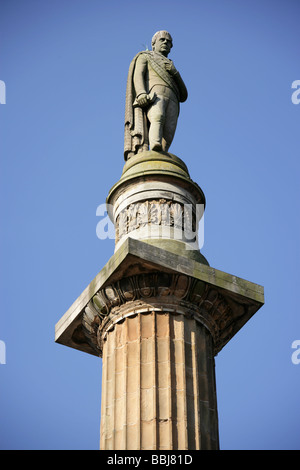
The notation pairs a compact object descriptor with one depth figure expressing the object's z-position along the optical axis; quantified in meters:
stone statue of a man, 21.53
